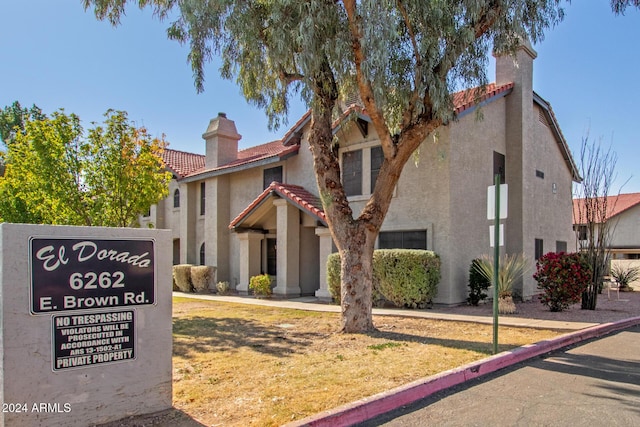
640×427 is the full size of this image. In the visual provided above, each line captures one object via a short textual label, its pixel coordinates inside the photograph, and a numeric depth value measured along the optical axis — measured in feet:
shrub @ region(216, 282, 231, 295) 67.92
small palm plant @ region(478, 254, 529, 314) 43.40
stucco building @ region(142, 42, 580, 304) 48.78
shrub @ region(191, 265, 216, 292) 71.46
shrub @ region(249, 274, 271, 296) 59.11
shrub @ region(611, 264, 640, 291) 70.38
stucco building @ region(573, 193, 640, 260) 120.88
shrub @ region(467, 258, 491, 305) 47.75
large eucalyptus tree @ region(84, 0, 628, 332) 29.76
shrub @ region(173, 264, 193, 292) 74.43
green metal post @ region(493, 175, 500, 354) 24.54
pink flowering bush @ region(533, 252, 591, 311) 42.85
